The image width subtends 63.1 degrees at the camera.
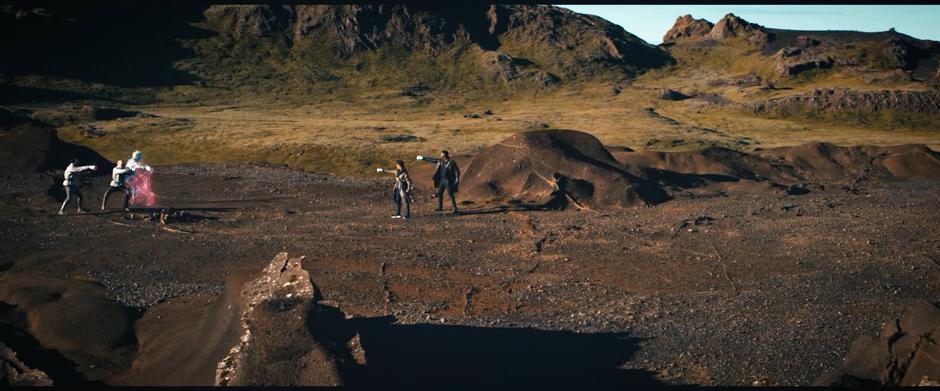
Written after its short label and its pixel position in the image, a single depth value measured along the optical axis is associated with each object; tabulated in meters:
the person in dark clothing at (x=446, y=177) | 24.39
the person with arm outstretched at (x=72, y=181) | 22.08
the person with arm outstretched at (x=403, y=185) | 23.25
